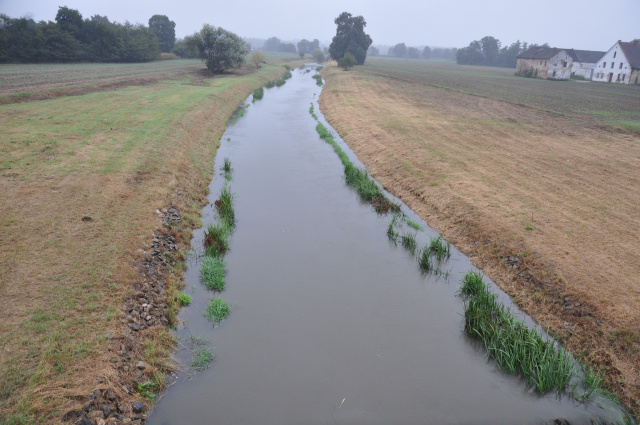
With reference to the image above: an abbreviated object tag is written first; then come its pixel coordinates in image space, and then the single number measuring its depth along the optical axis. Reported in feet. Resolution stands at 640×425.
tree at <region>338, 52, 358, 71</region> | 235.40
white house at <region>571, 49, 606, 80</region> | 255.91
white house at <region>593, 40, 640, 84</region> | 215.31
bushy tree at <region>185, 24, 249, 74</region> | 162.20
